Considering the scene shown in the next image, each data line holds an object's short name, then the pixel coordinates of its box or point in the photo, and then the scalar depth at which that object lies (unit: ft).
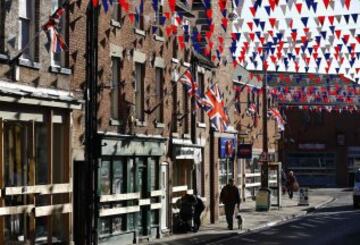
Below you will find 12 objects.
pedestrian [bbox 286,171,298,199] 173.27
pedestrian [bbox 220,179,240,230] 97.16
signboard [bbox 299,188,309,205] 150.51
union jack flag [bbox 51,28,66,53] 61.36
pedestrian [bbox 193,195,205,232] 93.04
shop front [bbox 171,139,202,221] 93.86
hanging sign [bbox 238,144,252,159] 127.54
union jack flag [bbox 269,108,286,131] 161.38
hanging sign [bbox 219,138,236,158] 116.09
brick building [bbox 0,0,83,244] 58.70
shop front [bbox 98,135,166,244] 74.33
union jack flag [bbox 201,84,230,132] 99.14
